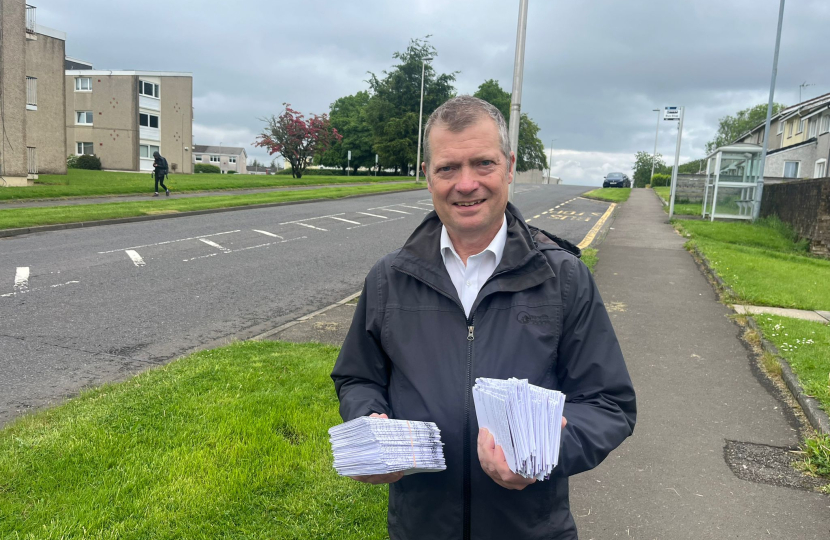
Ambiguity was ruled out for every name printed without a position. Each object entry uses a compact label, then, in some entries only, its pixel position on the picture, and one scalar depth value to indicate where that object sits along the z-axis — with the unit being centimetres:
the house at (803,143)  3366
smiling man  179
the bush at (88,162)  4403
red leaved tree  4400
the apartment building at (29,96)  2425
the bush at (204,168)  6469
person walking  2267
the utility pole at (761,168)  1973
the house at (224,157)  10181
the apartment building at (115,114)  4719
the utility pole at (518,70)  1043
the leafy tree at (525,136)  6962
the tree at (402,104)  5825
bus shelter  2020
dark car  5156
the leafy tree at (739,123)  8096
